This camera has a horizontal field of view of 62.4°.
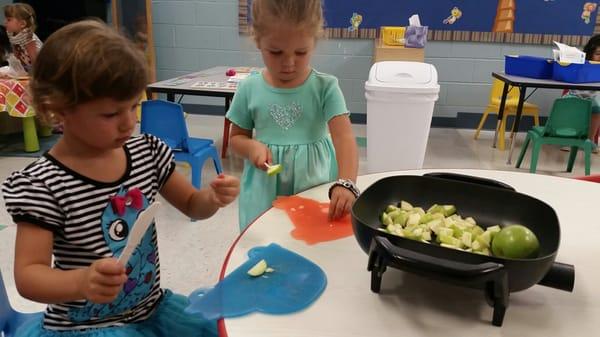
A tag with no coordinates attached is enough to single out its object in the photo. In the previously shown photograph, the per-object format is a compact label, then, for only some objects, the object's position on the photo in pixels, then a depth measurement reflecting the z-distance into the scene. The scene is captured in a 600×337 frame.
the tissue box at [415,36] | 3.74
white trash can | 2.51
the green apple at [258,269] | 0.71
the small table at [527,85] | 3.19
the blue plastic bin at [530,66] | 3.45
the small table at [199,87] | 2.76
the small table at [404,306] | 0.60
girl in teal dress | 1.20
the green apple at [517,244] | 0.61
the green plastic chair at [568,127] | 3.04
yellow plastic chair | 3.88
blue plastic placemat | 0.64
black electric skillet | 0.57
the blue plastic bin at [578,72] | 3.24
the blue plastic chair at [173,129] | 2.39
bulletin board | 4.11
